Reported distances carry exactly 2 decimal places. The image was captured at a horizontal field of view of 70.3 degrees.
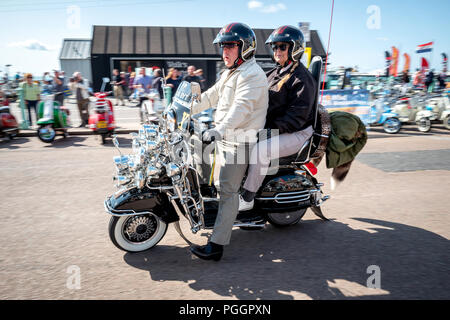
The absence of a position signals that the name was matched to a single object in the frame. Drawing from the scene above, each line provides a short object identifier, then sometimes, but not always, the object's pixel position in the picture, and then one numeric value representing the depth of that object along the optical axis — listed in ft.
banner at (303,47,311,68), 31.40
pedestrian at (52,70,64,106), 36.68
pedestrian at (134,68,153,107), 39.89
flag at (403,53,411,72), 59.16
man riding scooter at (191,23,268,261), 9.93
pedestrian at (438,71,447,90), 58.29
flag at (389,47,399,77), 55.52
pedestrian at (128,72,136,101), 59.82
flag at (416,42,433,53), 52.37
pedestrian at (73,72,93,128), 36.04
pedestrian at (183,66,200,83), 34.65
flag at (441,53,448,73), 61.02
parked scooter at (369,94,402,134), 34.50
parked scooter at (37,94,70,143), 28.60
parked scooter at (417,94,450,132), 34.91
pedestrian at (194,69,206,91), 36.61
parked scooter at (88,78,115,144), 28.22
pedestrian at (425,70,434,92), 55.62
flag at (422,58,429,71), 56.07
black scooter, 10.17
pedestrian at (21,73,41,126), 34.55
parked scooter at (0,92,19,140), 28.91
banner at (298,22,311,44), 29.07
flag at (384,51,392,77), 54.88
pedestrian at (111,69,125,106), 57.93
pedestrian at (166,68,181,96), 35.84
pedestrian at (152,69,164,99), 38.32
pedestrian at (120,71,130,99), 66.47
